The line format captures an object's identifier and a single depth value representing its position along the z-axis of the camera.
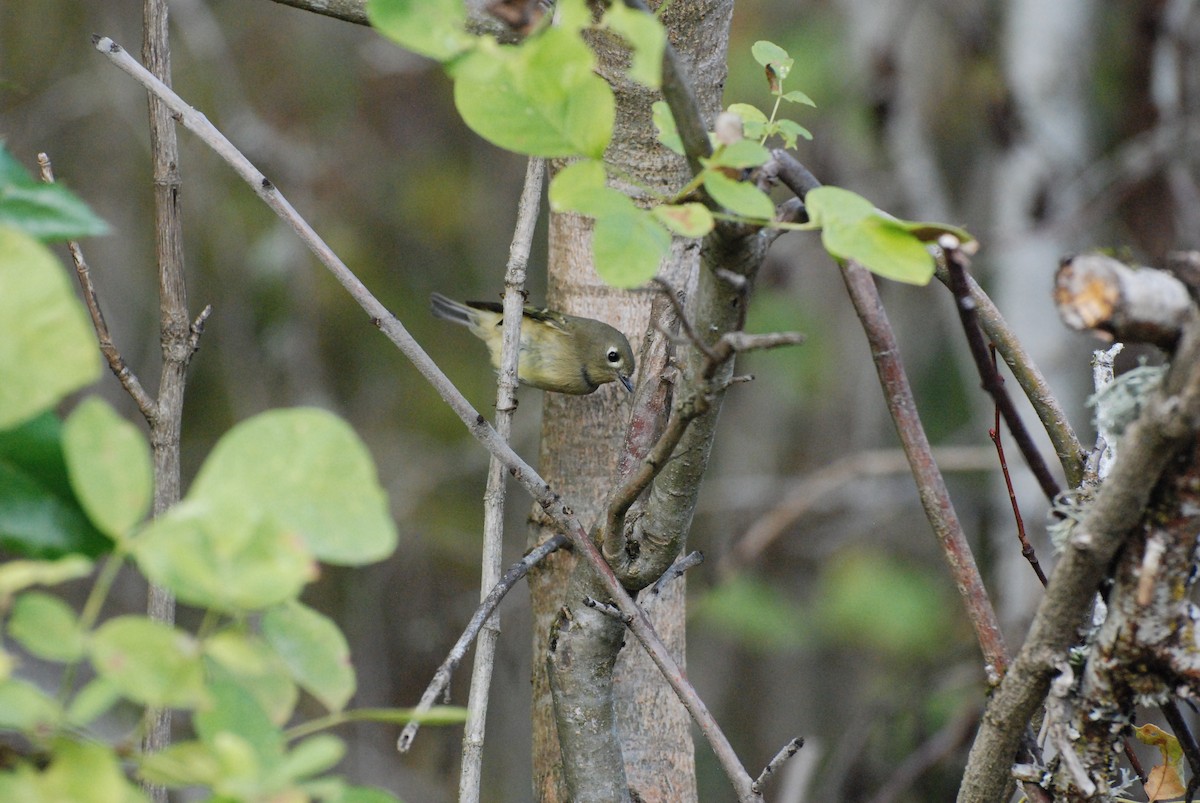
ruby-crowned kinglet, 8.18
